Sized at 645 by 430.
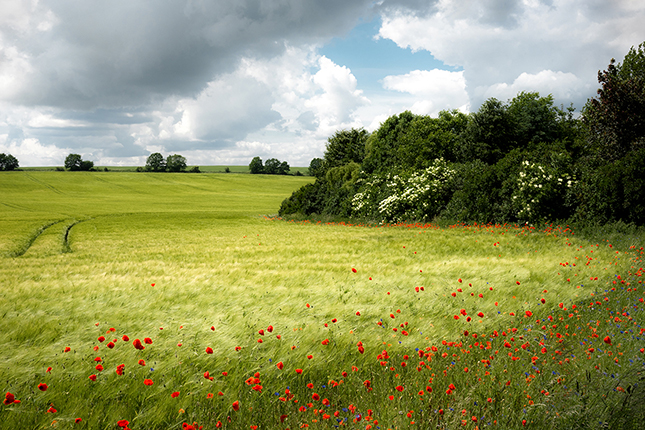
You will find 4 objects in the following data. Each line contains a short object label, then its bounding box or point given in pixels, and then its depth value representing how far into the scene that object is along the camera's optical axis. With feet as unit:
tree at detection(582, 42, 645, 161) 72.28
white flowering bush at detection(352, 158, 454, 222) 78.54
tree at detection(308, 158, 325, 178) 352.83
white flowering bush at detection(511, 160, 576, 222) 59.67
